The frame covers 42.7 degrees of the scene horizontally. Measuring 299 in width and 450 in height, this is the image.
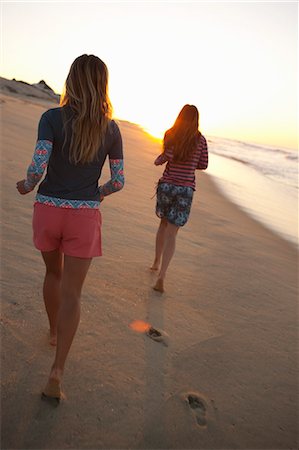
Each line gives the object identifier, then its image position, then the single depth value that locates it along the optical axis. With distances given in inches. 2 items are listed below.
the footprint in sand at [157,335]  130.6
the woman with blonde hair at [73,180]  86.0
